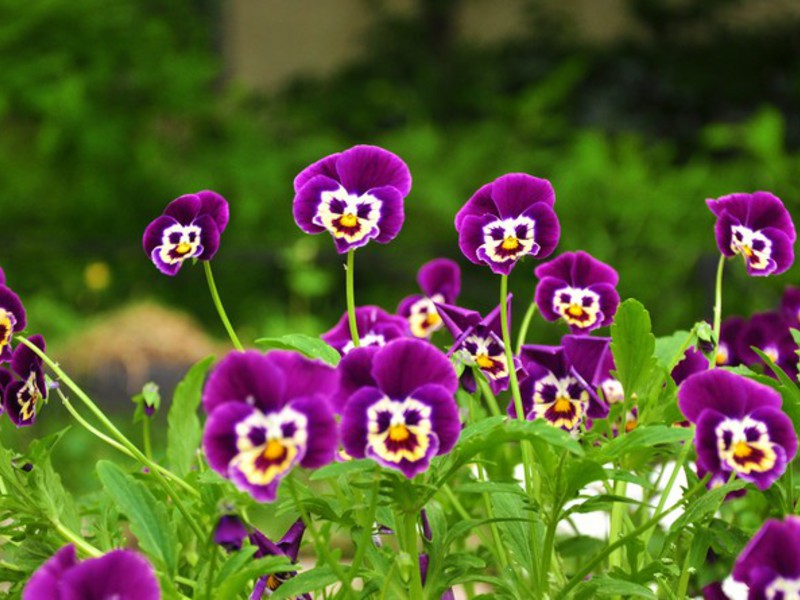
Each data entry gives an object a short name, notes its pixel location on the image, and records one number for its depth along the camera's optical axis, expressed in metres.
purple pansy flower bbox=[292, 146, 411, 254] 0.98
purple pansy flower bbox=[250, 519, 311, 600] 0.96
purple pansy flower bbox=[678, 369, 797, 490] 0.92
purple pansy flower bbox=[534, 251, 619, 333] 1.04
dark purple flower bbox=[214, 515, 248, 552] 0.88
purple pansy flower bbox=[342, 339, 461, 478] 0.90
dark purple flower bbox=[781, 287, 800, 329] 1.15
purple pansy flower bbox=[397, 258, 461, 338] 1.13
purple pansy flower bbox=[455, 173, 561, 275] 0.99
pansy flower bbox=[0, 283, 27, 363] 0.99
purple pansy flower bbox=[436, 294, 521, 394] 1.01
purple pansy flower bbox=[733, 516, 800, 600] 0.87
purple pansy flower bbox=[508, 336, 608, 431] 1.01
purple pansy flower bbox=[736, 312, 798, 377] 1.14
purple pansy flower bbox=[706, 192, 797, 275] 1.03
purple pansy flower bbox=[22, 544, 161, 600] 0.86
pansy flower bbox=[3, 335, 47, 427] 1.01
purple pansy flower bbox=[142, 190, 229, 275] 1.01
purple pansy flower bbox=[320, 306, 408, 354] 1.05
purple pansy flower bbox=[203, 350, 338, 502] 0.88
